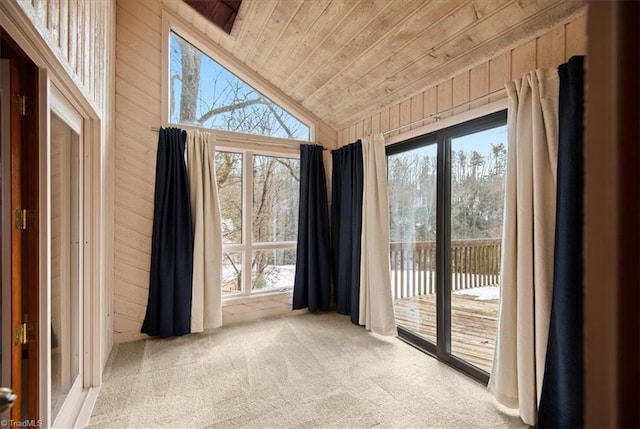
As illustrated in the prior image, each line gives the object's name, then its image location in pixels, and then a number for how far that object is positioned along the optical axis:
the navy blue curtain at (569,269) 1.46
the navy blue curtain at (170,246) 2.80
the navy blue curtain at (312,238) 3.47
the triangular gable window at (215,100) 3.08
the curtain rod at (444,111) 1.97
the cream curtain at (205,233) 2.92
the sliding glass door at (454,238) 2.14
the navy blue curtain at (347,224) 3.21
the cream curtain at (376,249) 2.89
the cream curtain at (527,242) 1.63
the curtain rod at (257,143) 3.21
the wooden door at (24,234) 1.20
